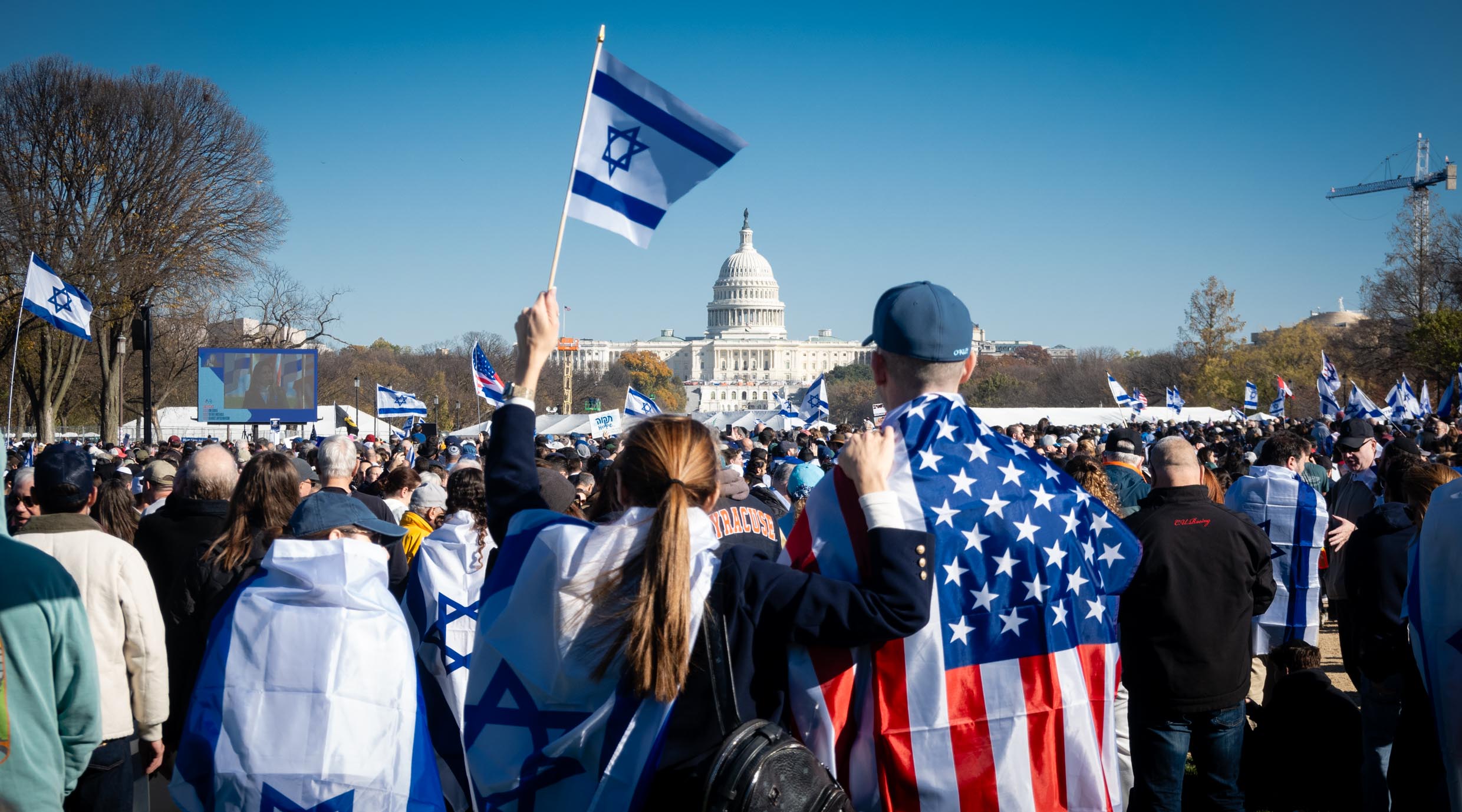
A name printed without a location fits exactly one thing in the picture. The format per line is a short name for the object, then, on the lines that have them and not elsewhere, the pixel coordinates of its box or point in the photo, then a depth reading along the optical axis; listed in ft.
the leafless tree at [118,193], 92.73
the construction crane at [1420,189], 146.72
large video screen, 75.77
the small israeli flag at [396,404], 73.20
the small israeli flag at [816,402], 74.49
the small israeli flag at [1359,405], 59.11
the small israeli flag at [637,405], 62.54
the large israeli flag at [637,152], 11.18
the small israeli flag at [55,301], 50.26
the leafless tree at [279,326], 117.80
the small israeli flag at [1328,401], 63.16
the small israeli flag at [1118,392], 84.79
